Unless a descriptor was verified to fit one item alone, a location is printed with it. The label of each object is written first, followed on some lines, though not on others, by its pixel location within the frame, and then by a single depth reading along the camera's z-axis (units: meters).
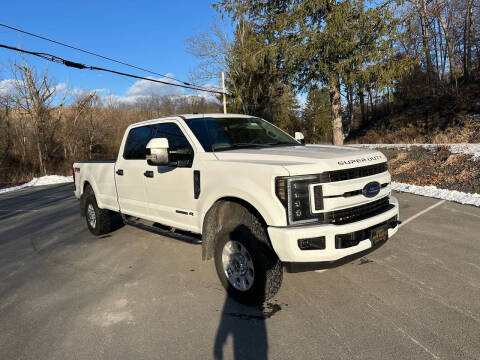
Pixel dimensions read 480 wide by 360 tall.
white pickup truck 2.83
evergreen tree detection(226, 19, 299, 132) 24.44
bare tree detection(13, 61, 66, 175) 25.52
